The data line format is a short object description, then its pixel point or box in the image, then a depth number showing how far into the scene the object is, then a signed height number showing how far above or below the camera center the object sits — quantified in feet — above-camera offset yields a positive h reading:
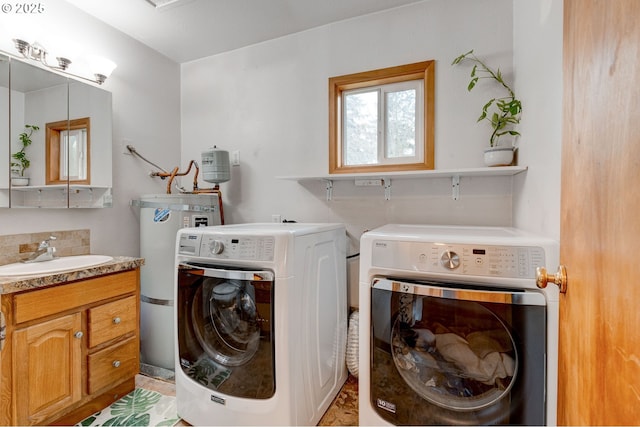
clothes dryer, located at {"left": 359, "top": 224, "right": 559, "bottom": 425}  3.23 -1.43
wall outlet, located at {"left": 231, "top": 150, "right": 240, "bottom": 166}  8.20 +1.48
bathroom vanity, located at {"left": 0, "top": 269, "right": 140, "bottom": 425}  4.18 -2.28
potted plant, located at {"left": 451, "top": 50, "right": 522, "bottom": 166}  5.26 +1.82
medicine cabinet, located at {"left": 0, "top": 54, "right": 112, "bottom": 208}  5.42 +1.42
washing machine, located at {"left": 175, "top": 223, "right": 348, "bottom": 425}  4.30 -1.83
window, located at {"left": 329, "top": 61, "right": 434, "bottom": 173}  6.42 +2.11
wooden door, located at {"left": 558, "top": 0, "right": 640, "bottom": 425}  1.43 -0.01
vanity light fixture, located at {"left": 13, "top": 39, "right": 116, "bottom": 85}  5.54 +3.08
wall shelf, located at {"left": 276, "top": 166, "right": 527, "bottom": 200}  5.18 +0.72
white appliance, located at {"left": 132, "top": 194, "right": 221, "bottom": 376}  6.86 -1.26
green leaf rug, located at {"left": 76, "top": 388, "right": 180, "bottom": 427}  5.18 -3.74
